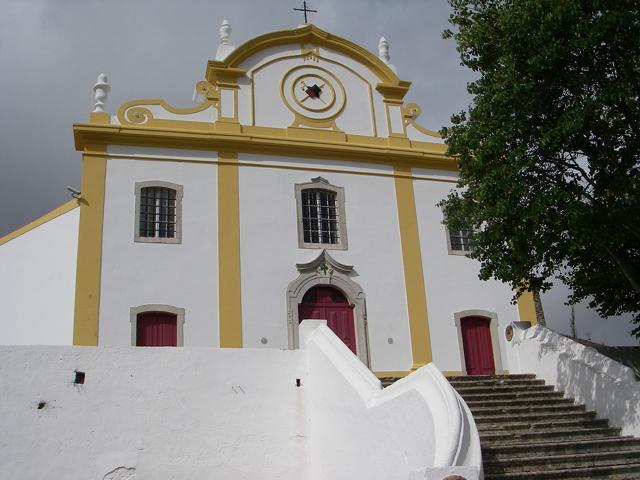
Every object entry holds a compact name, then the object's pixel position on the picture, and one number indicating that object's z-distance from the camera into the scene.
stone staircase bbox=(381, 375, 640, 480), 7.15
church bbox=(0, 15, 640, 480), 8.57
